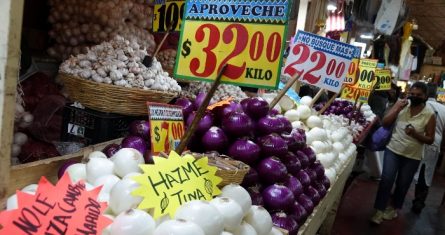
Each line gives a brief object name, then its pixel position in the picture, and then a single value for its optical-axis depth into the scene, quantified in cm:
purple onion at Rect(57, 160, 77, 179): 158
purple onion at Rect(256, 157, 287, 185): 202
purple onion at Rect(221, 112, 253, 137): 206
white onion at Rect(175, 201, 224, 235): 115
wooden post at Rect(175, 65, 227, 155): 160
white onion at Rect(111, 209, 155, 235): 103
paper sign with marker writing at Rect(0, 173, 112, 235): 97
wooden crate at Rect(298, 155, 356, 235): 234
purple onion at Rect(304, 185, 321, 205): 249
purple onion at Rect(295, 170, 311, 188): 240
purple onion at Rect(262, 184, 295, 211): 198
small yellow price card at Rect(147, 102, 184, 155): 178
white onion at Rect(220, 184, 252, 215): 144
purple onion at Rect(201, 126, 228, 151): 199
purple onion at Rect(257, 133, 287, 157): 212
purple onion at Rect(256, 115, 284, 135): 224
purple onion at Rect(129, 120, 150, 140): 189
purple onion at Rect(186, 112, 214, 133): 208
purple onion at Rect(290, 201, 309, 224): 210
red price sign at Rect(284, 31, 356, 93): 389
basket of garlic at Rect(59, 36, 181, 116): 219
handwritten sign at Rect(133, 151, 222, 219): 118
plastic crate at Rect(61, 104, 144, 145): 222
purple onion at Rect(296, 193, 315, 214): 227
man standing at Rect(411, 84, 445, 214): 657
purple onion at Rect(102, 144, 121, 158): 179
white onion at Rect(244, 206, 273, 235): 149
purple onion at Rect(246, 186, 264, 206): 185
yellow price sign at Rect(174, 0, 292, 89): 193
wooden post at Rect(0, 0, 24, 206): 108
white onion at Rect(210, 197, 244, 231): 126
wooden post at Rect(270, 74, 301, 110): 261
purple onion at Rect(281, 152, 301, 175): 229
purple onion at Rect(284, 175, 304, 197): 220
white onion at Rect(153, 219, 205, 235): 105
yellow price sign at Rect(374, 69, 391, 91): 671
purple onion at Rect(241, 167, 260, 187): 192
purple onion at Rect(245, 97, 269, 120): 232
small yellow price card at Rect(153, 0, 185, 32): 310
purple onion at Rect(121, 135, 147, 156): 179
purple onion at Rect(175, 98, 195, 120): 225
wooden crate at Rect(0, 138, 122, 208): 142
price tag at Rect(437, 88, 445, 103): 1340
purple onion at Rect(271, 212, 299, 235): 190
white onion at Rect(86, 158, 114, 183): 141
